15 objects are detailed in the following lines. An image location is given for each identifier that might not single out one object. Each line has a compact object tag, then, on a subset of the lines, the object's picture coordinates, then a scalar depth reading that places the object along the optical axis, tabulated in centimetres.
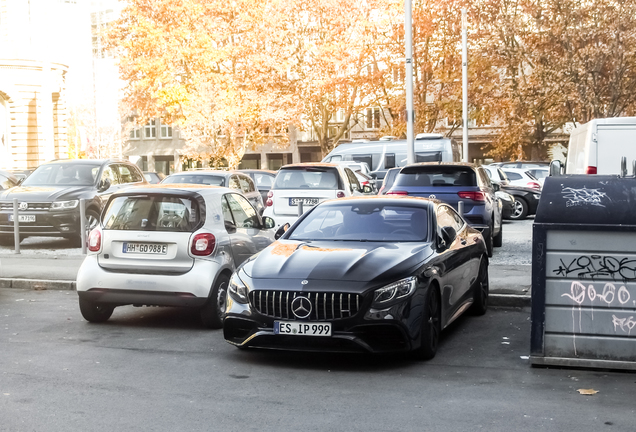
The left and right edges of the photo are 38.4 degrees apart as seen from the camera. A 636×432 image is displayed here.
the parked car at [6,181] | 2252
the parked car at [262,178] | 2688
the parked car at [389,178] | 1962
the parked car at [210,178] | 1909
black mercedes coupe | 736
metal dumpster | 721
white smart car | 914
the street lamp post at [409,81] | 1900
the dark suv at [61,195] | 1802
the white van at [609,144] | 1262
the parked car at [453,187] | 1497
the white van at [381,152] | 3228
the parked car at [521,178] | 2675
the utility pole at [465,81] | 3797
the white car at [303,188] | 1703
